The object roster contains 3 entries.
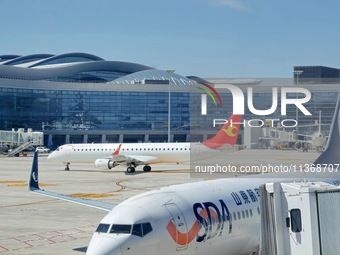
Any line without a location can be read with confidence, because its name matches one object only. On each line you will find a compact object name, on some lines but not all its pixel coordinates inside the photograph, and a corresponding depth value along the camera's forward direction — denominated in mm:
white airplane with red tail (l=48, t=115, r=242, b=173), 85062
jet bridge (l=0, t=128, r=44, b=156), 154125
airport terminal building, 195625
